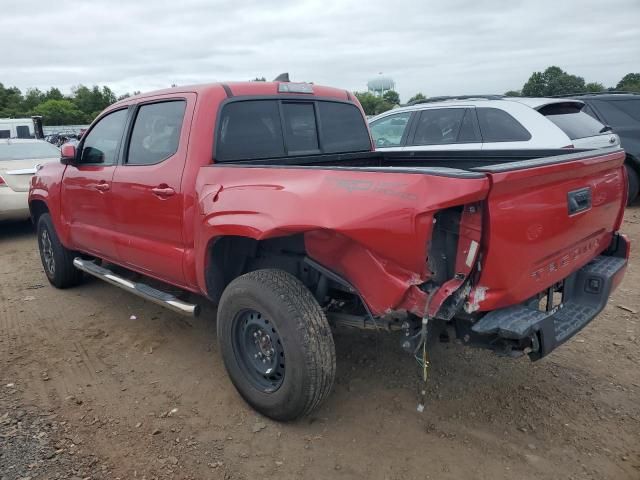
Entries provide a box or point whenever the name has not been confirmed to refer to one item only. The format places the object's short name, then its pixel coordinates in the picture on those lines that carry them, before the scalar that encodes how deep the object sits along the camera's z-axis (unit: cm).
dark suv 787
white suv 607
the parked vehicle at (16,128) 1784
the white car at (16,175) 770
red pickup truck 234
